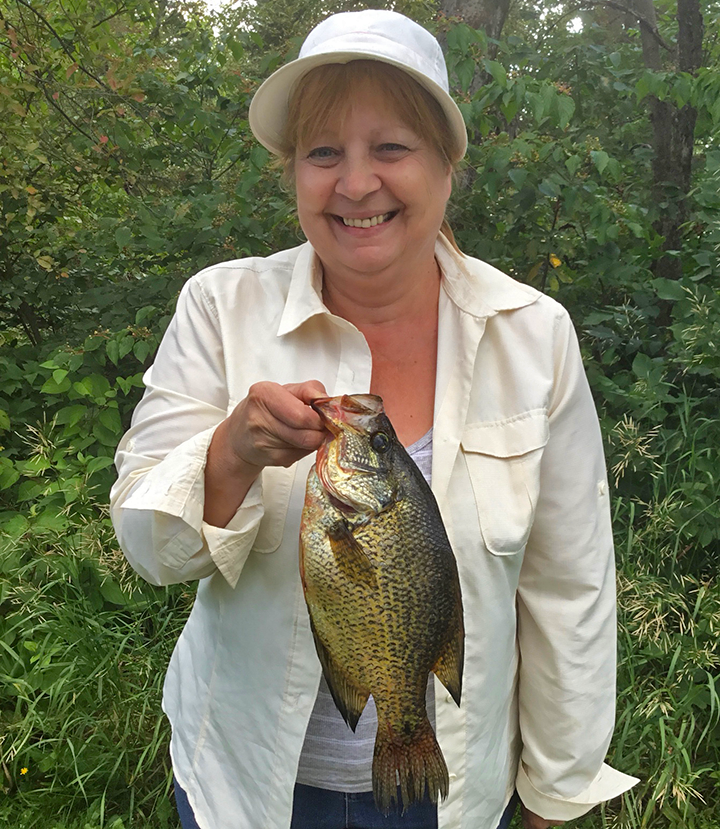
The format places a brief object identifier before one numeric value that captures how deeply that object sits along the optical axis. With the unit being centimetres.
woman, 149
